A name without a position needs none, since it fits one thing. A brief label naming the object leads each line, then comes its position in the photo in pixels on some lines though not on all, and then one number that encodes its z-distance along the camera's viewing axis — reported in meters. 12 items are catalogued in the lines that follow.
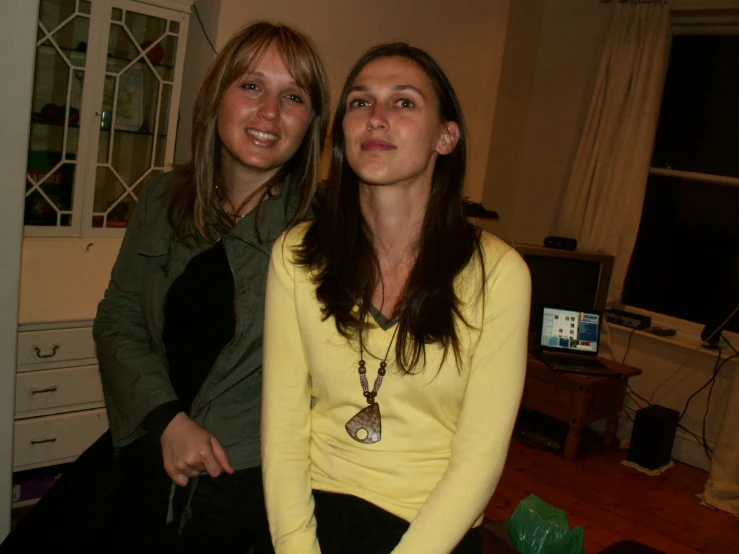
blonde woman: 1.29
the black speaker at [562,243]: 3.93
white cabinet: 2.67
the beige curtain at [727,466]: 3.26
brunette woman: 1.23
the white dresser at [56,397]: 2.22
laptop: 3.77
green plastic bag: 2.24
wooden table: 3.53
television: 3.79
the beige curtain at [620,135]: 3.87
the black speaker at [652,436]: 3.57
